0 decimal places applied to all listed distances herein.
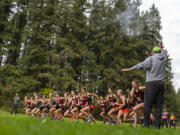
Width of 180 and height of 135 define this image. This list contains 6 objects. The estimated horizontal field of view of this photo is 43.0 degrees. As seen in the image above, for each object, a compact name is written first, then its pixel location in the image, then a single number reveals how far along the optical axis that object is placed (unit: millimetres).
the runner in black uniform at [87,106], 12867
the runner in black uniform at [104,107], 15086
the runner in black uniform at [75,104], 14129
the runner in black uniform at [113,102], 13087
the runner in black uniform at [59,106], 16672
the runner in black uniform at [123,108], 11547
